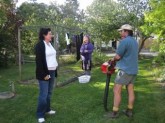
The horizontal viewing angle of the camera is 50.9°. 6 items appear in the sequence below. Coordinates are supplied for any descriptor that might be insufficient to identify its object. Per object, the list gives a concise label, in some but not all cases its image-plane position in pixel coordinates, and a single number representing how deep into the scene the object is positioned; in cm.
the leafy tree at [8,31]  817
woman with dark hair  309
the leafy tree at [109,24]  1240
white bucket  558
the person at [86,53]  601
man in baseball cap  321
